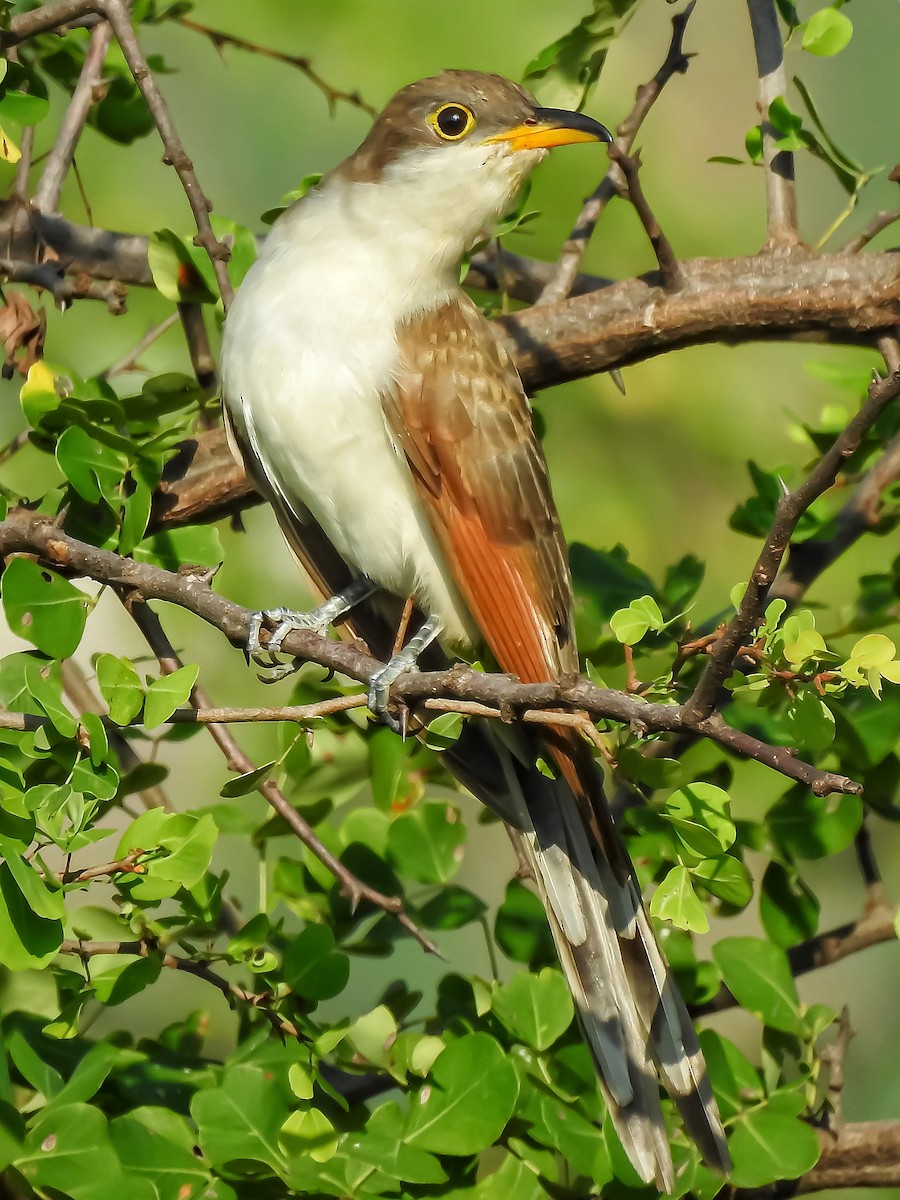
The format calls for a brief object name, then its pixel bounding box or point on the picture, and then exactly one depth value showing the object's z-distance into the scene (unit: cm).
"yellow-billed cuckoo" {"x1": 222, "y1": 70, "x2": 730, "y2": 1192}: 530
